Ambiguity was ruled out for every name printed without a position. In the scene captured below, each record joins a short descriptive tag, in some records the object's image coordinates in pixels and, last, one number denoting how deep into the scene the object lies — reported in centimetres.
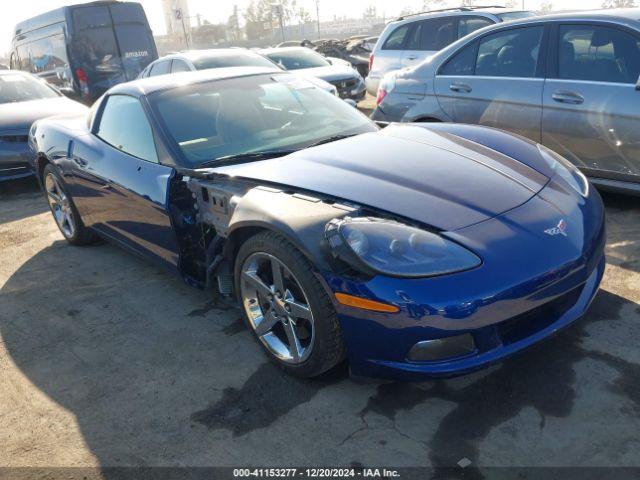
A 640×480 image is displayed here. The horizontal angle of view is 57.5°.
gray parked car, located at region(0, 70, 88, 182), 690
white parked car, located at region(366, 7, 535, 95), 833
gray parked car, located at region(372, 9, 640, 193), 422
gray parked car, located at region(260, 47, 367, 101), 1084
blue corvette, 233
